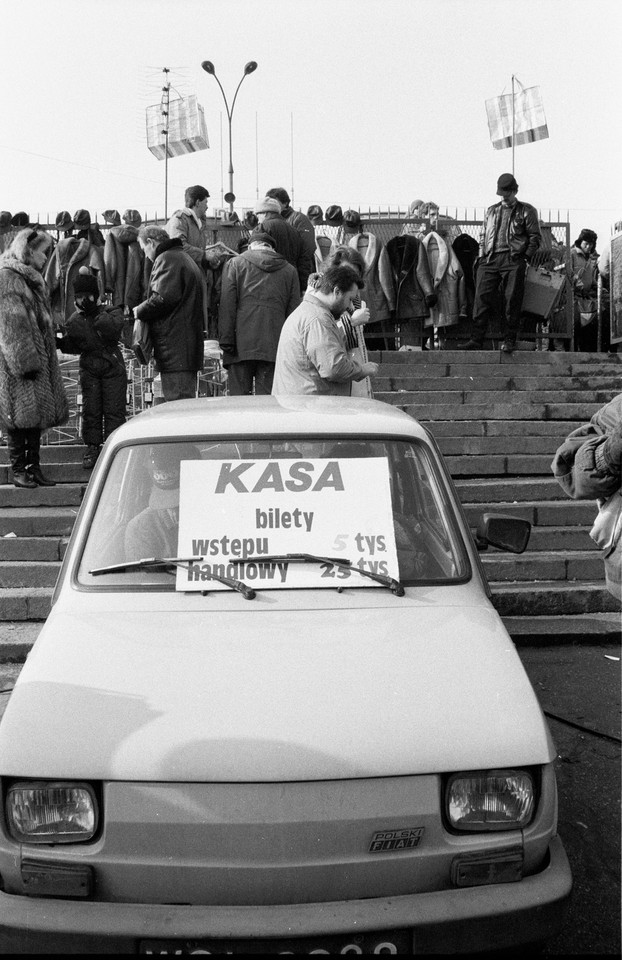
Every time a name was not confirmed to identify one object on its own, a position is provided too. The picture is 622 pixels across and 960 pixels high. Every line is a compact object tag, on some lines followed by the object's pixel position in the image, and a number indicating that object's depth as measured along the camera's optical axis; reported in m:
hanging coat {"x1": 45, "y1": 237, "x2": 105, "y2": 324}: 12.49
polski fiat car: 2.26
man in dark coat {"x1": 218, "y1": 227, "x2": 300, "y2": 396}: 8.07
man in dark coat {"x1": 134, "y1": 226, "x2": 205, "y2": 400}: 7.98
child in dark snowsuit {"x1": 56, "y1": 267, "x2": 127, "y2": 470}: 8.04
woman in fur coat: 7.29
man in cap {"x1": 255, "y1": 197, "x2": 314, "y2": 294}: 9.57
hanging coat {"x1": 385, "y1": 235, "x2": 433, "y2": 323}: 11.86
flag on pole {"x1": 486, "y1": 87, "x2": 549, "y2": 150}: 16.59
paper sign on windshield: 3.09
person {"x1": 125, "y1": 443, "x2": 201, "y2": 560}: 3.22
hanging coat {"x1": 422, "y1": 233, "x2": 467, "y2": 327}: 11.95
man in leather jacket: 11.04
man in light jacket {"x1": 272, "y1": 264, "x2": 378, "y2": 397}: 5.89
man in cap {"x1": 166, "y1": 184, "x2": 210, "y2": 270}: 10.67
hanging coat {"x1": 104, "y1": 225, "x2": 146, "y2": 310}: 12.42
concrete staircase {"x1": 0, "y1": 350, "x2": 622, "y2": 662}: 6.49
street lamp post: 21.66
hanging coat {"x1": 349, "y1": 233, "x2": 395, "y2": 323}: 11.91
